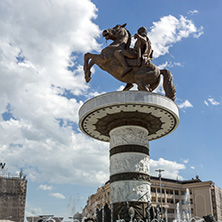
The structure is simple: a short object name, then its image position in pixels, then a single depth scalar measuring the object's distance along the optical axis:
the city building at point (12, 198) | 42.50
